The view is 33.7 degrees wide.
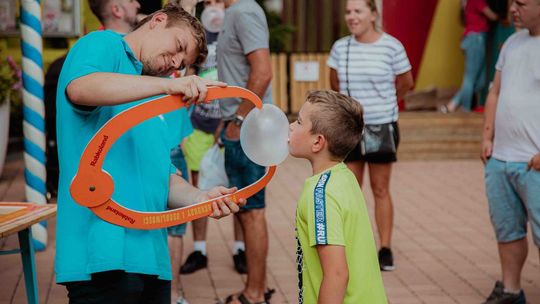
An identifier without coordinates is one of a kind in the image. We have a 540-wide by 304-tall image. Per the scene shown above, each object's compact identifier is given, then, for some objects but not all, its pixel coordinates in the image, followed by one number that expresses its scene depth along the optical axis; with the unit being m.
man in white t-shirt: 4.99
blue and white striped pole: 6.58
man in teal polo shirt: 2.81
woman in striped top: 6.25
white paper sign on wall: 10.87
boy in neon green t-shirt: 3.12
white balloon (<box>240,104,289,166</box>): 3.32
